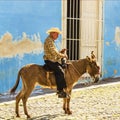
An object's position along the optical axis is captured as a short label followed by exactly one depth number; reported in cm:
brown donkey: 834
